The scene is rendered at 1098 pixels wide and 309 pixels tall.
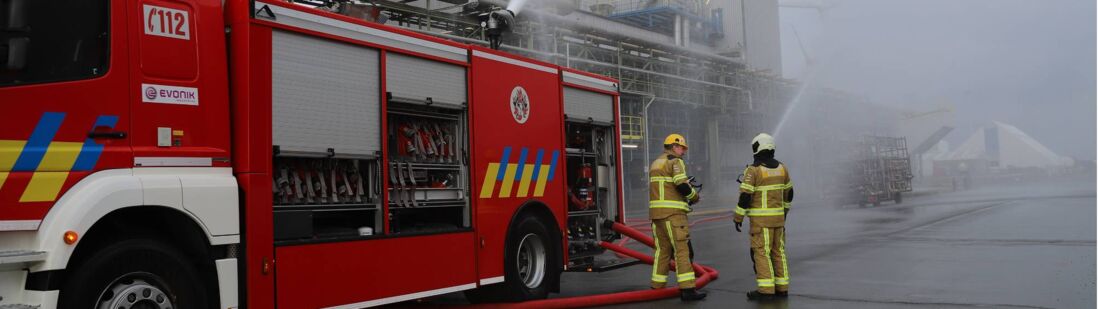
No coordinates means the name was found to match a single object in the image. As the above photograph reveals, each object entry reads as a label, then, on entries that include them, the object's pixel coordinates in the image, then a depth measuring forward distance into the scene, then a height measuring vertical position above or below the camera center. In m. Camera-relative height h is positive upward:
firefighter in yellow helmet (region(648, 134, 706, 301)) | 7.47 -0.27
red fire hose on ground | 7.12 -0.96
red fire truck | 4.27 +0.20
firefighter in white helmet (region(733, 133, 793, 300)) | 7.57 -0.31
